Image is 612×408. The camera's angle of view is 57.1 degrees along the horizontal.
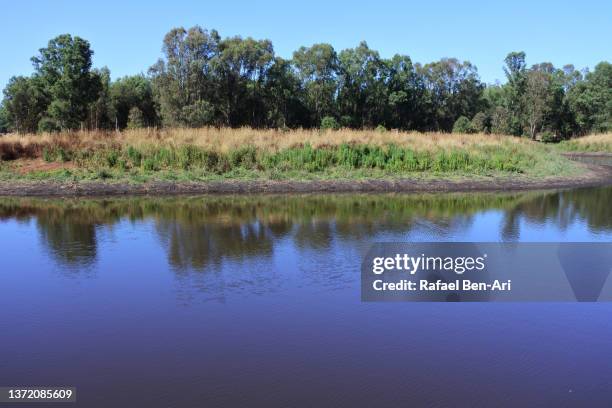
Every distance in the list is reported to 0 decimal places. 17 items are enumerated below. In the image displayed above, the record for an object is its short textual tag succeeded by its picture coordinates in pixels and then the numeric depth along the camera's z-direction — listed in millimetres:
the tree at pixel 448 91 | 62406
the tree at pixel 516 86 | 61844
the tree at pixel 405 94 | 56938
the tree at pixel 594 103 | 63469
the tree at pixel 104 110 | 47862
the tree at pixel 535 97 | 60209
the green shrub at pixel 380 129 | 32003
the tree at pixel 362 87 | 53719
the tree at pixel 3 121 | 58697
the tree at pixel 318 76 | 51781
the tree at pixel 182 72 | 45938
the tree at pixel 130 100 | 53844
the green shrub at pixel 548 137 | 59125
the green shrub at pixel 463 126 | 48219
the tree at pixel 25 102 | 50688
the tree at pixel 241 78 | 47938
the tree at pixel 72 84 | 41719
